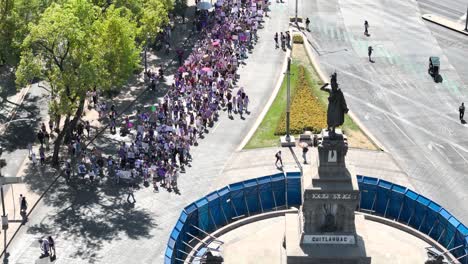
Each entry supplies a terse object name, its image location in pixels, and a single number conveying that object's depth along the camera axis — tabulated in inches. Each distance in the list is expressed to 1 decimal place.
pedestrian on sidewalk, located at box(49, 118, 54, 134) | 2592.0
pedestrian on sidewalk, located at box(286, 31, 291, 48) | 3296.0
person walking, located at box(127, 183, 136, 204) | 2271.2
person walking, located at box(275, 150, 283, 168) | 2404.2
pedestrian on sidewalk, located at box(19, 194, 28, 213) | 2198.6
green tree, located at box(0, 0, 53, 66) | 2596.0
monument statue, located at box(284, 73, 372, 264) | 1686.8
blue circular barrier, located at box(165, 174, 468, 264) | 1948.8
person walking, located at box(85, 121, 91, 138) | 2612.2
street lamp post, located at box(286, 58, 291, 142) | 2478.5
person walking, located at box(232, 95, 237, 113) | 2802.7
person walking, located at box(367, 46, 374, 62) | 3186.5
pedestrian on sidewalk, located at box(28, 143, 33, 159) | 2481.7
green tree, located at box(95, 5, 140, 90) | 2459.2
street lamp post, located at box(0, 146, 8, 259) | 2069.6
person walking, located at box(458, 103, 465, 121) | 2699.3
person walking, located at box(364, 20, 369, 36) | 3448.6
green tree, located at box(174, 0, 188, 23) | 3467.0
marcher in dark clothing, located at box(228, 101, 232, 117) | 2745.3
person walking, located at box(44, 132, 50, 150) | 2553.9
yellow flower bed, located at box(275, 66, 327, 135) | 2588.6
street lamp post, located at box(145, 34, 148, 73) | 3068.4
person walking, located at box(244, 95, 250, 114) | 2784.0
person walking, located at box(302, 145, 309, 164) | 2425.0
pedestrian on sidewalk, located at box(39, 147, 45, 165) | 2456.9
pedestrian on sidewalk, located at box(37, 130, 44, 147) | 2534.4
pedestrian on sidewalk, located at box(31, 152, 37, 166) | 2474.2
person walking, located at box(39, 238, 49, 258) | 2032.5
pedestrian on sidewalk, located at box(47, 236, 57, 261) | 2034.9
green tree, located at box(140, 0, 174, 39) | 2903.5
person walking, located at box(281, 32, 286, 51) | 3282.5
